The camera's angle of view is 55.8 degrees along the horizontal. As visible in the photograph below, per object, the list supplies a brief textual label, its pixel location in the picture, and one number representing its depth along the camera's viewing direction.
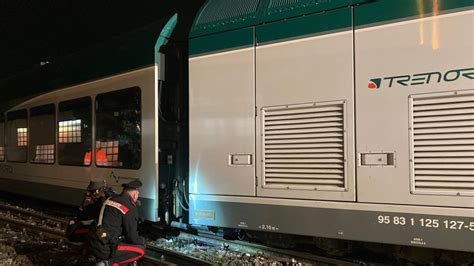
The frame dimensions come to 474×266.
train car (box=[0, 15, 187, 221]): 6.33
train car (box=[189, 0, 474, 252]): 3.88
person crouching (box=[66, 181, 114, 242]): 5.07
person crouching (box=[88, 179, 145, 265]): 4.37
